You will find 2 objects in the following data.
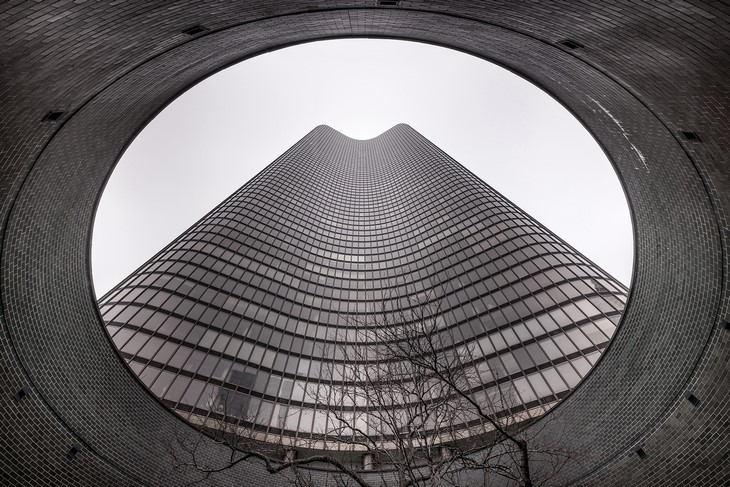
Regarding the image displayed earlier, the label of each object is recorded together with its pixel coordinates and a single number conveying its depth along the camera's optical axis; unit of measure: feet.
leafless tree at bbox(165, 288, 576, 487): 24.21
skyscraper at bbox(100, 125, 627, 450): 71.56
